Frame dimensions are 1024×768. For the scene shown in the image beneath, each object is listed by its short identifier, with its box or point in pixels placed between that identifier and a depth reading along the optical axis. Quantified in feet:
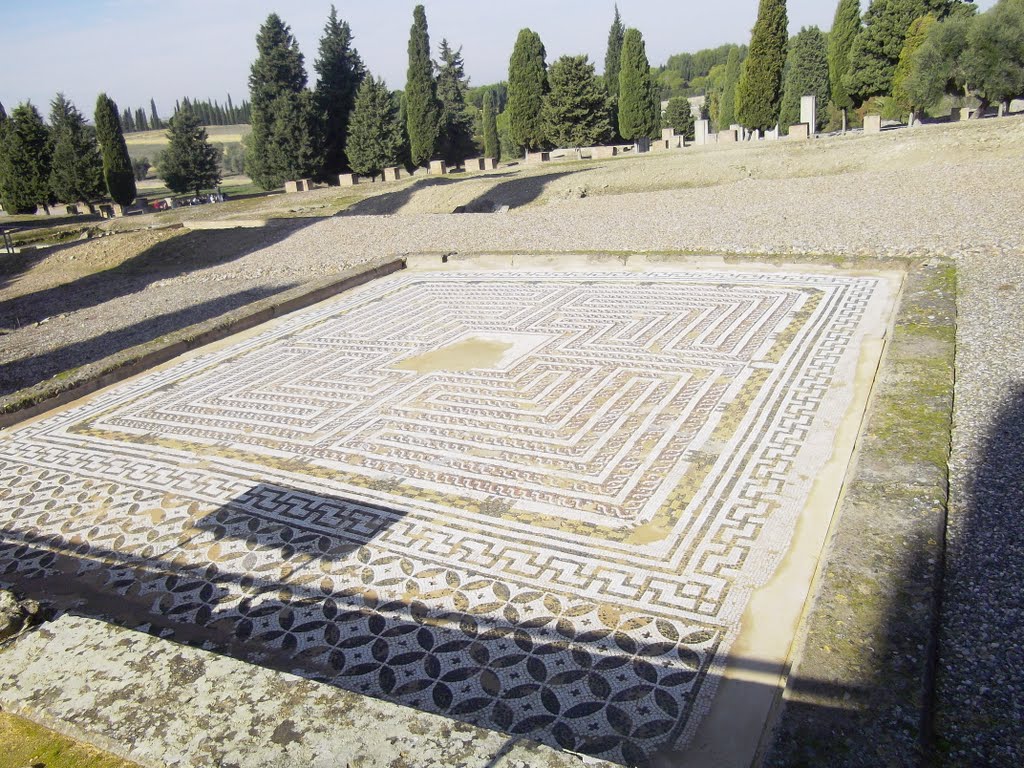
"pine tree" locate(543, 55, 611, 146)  78.79
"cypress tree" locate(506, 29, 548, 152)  81.56
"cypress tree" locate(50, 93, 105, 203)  77.61
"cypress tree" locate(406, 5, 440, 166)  80.69
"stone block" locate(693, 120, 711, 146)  89.81
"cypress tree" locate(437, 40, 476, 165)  85.25
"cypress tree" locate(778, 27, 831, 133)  92.38
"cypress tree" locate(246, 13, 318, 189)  79.82
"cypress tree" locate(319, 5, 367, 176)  84.48
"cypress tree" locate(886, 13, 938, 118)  74.84
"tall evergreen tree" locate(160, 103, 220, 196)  86.84
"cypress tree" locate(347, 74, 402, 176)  78.33
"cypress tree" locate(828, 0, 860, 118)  86.12
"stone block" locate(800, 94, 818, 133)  80.39
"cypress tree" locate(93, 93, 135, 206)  77.25
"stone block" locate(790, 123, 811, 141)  65.21
